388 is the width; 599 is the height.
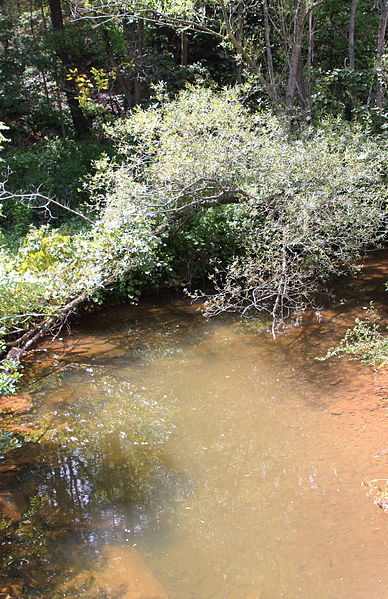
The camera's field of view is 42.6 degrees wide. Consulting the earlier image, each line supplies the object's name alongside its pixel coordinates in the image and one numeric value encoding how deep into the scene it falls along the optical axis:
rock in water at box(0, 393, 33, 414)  5.26
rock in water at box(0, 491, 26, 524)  3.77
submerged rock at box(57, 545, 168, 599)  3.06
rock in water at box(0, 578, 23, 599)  3.05
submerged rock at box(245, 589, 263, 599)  2.99
